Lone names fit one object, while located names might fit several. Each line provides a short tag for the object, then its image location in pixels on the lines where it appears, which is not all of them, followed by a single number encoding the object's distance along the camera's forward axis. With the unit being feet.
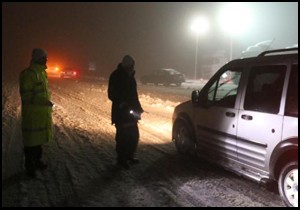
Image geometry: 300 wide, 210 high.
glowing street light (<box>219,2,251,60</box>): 91.77
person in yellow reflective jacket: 14.23
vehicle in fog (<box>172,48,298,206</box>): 11.73
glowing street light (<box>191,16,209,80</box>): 101.94
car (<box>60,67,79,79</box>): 93.95
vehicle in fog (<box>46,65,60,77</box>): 132.32
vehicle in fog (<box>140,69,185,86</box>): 73.37
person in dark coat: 15.95
